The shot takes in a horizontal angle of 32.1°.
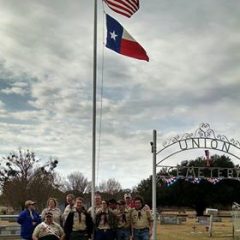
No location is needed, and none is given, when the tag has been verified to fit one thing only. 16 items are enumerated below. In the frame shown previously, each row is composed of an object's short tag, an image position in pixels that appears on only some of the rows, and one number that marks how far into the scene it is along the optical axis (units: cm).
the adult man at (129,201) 1032
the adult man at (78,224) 919
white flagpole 1029
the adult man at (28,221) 941
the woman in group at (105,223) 978
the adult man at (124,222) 1012
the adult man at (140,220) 1017
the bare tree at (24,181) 3461
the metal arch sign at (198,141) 1628
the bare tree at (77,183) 5647
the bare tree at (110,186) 6538
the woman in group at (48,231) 843
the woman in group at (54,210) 919
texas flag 1119
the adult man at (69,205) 931
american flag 1110
